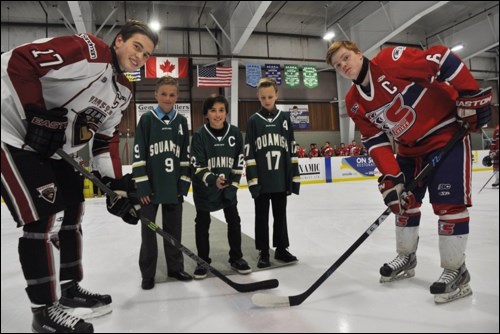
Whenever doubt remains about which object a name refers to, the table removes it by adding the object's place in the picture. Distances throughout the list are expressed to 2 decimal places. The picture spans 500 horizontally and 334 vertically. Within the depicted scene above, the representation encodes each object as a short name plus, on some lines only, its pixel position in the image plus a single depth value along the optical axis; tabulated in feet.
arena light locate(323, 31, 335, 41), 22.29
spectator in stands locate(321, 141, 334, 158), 28.45
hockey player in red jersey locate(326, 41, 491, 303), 3.92
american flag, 26.13
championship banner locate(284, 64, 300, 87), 28.66
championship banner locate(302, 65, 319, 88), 29.48
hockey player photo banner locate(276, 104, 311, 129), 35.13
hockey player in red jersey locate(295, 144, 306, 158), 28.81
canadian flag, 23.56
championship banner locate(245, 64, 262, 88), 28.32
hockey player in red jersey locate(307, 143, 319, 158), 29.03
